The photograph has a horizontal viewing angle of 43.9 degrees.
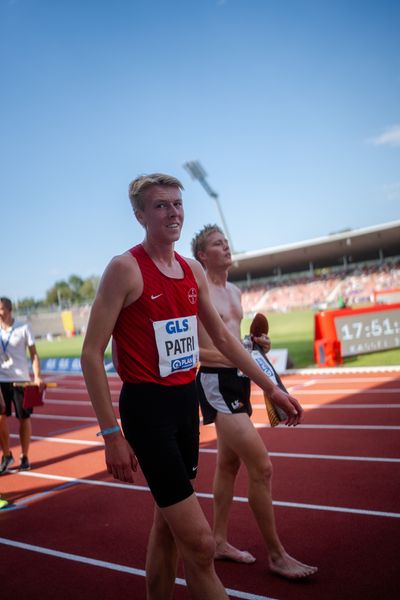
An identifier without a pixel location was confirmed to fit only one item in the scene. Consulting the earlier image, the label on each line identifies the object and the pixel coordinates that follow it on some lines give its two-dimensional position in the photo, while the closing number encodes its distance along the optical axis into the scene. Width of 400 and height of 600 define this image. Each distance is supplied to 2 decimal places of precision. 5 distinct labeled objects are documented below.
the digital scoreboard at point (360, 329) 12.55
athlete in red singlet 2.05
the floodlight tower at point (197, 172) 43.08
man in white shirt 6.33
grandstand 43.44
